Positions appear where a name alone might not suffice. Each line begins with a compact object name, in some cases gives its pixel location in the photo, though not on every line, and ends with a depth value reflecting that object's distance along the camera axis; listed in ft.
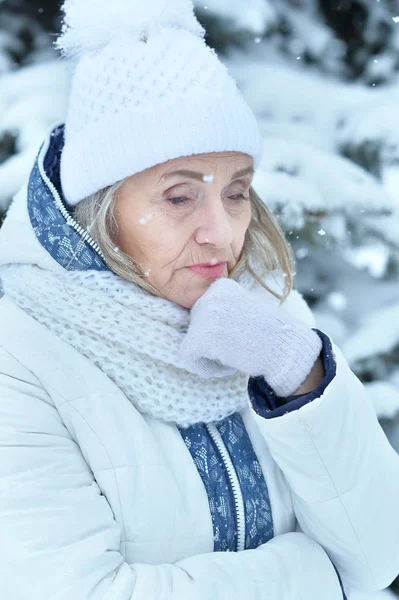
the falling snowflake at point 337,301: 6.34
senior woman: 4.06
